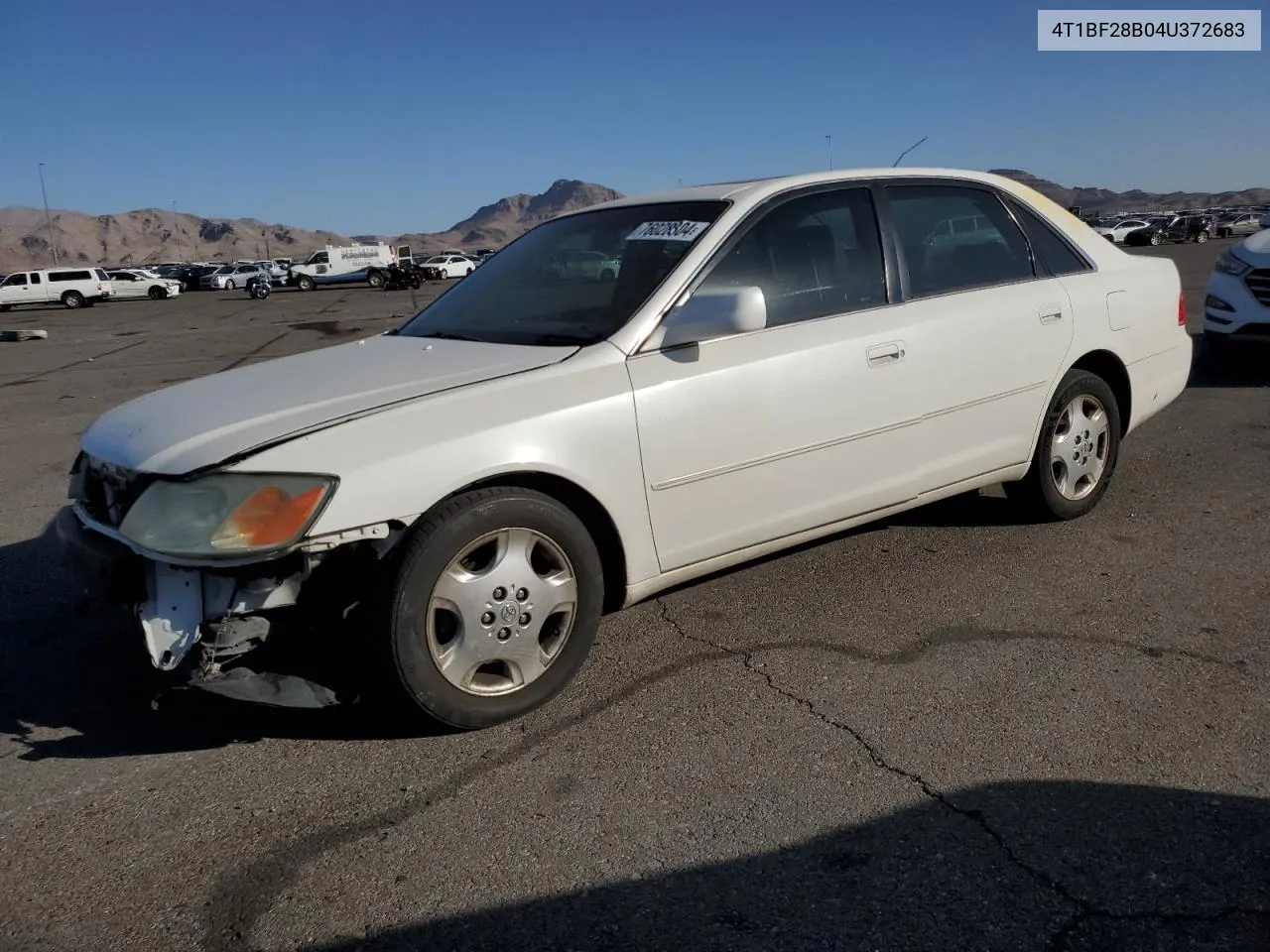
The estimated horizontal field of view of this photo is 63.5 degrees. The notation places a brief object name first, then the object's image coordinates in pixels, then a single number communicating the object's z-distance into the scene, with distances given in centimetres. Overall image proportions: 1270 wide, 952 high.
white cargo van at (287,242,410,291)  5375
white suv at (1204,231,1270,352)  830
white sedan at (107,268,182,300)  4581
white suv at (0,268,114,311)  3991
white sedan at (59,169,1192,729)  285
